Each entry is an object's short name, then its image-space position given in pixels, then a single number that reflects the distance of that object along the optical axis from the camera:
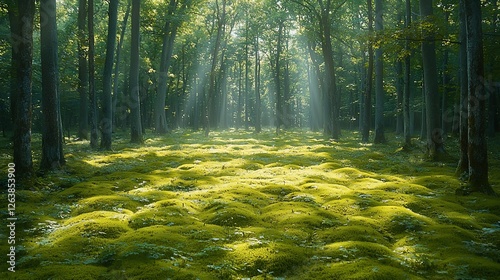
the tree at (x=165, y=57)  37.16
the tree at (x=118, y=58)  38.28
